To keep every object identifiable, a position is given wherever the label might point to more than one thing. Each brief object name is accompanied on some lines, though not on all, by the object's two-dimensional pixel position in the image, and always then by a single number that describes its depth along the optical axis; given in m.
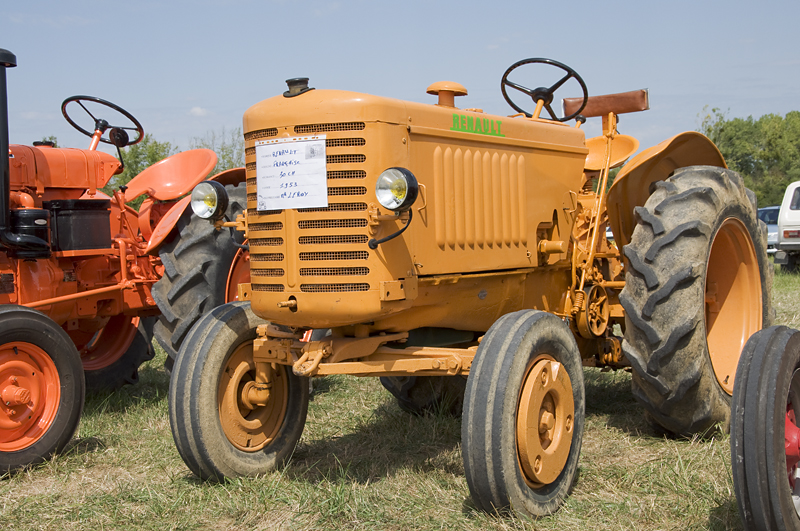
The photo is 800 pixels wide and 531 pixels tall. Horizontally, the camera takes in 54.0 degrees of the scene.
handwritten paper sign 3.55
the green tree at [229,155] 23.52
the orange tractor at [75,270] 4.41
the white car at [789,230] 14.36
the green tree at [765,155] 43.97
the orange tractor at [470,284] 3.50
